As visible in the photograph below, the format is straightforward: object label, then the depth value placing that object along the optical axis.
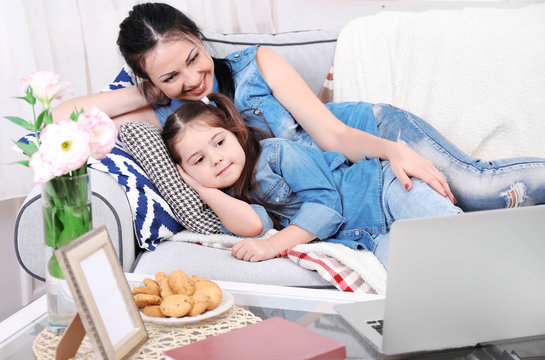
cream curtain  1.87
